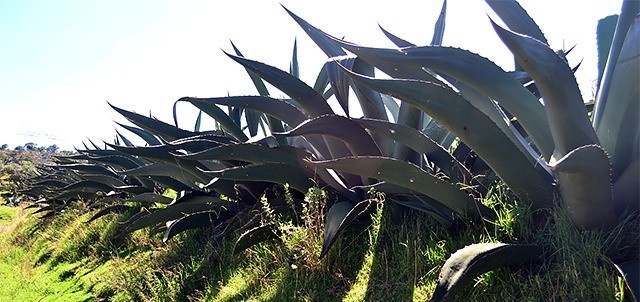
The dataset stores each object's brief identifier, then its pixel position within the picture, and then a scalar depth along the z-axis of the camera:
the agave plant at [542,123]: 1.22
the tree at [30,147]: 50.88
